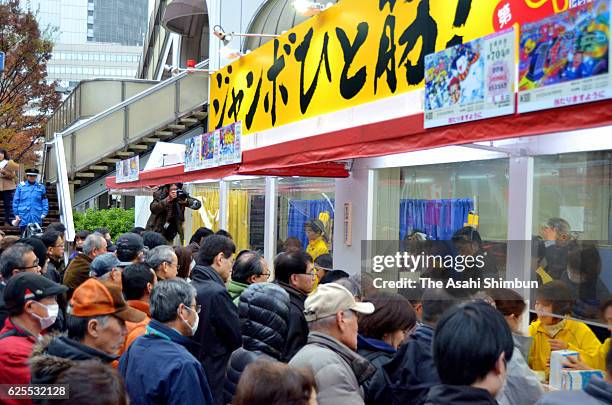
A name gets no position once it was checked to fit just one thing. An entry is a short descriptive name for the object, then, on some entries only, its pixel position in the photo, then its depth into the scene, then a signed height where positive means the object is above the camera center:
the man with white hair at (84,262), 7.25 -0.77
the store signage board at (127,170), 15.84 +0.53
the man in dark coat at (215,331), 5.43 -1.10
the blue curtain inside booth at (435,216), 7.24 -0.21
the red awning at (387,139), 4.50 +0.52
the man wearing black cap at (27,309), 3.81 -0.70
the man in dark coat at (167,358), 3.70 -0.93
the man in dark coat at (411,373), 3.87 -1.02
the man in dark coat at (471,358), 2.65 -0.64
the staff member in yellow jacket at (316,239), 10.43 -0.67
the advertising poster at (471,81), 5.07 +0.92
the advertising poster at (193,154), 11.62 +0.69
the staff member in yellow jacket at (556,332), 5.39 -1.09
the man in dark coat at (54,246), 8.56 -0.70
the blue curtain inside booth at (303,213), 10.52 -0.28
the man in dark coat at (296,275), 5.23 -0.63
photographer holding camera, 12.20 -0.37
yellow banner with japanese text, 6.96 +1.81
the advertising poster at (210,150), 10.93 +0.72
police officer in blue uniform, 15.19 -0.26
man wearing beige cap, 3.55 -0.84
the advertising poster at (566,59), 4.34 +0.94
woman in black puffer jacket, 4.49 -0.87
